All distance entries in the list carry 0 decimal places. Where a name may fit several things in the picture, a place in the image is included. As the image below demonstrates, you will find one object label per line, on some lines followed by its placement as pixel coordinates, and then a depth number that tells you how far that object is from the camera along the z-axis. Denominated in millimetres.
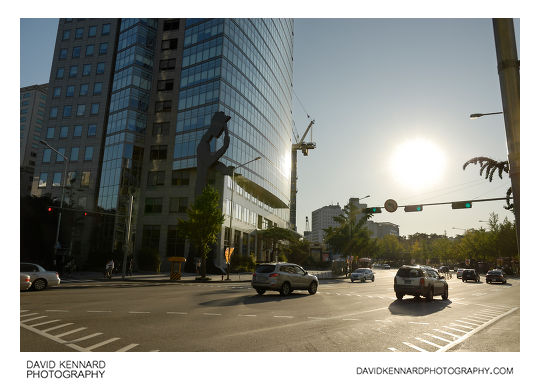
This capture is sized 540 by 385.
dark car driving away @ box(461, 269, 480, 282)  43000
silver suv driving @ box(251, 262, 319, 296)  17766
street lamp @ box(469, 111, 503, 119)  9802
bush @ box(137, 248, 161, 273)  41188
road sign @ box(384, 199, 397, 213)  21062
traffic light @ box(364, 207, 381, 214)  23200
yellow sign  30238
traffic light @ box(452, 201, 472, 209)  18750
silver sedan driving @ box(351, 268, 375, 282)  37781
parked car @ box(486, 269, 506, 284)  37594
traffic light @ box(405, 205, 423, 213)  21109
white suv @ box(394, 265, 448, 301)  16891
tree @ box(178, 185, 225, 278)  31092
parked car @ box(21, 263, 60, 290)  17703
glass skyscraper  48688
